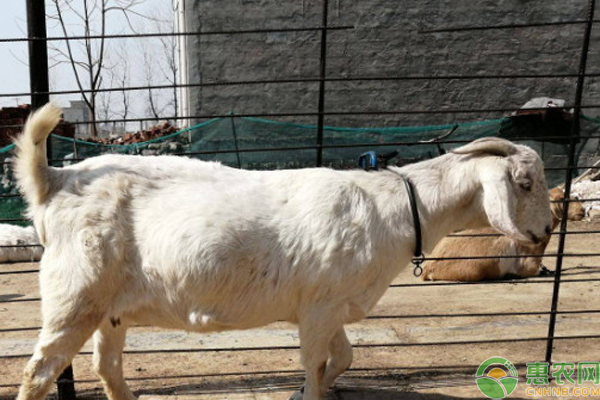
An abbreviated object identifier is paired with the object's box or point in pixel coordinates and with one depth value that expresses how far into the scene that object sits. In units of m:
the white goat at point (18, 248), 10.55
